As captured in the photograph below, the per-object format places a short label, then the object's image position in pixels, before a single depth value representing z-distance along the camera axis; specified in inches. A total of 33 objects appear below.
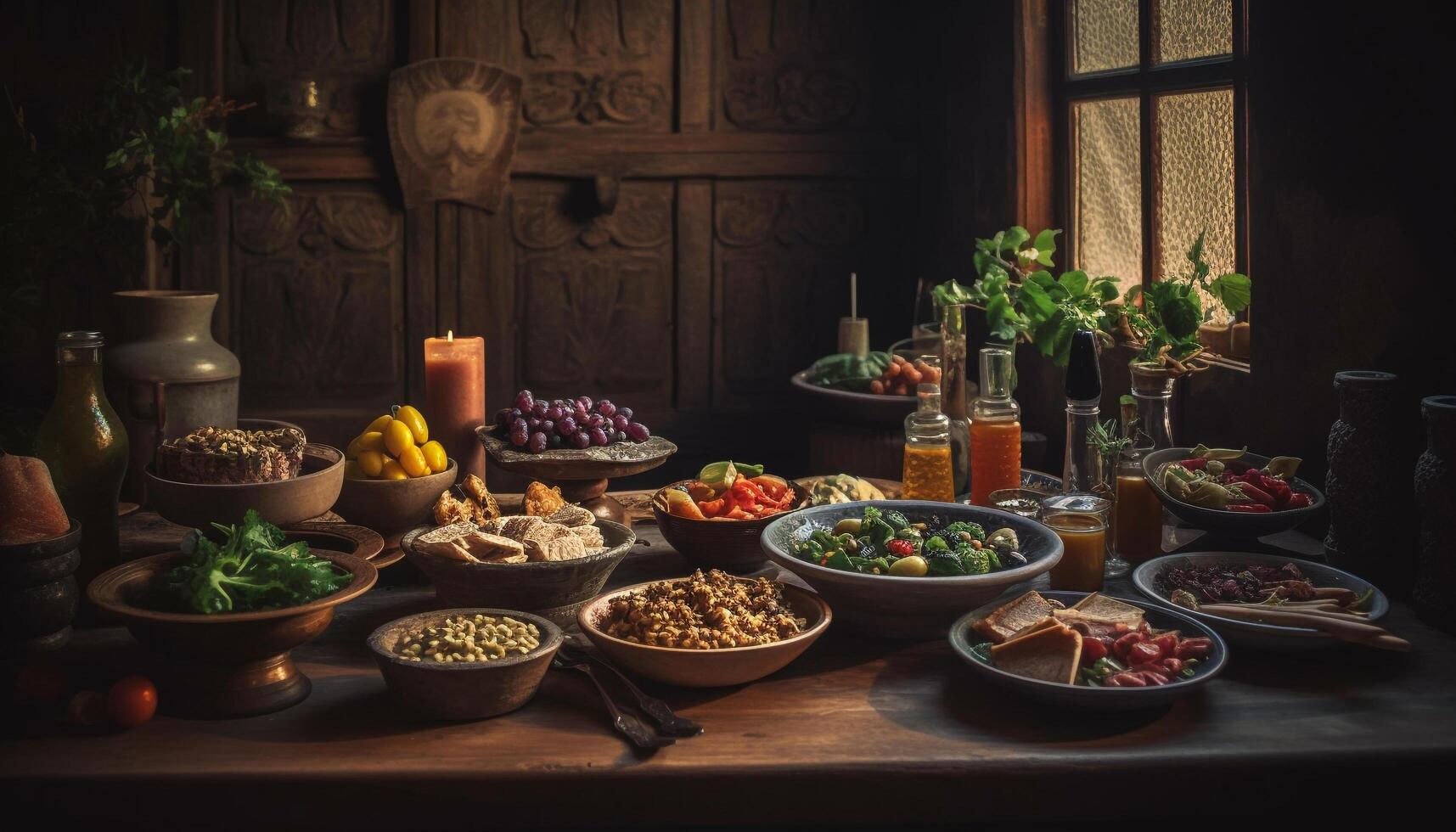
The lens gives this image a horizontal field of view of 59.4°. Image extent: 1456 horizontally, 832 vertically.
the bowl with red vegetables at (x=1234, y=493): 90.4
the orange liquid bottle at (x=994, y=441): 98.6
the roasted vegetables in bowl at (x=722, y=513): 90.1
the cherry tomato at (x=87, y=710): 65.9
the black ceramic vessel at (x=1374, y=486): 87.7
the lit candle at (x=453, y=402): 102.6
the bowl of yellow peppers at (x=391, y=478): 89.0
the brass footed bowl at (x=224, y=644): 65.3
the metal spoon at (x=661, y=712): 65.9
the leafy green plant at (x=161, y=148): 140.6
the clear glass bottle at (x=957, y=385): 106.4
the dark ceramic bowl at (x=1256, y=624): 74.6
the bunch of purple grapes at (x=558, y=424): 99.2
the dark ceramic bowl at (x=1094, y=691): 66.2
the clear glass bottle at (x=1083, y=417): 94.0
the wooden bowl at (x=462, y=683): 65.7
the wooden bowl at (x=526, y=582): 76.5
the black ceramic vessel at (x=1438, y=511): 80.4
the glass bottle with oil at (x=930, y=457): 98.6
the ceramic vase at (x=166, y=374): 100.1
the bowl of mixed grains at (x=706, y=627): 69.8
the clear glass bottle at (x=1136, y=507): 95.7
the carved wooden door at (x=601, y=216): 200.4
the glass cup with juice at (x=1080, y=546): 85.6
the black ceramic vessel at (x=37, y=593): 71.7
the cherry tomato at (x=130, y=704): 65.9
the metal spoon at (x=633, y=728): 64.5
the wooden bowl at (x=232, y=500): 79.0
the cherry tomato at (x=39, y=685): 67.0
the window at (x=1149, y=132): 127.6
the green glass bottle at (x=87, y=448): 79.8
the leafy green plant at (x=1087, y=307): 105.7
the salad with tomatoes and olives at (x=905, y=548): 78.2
